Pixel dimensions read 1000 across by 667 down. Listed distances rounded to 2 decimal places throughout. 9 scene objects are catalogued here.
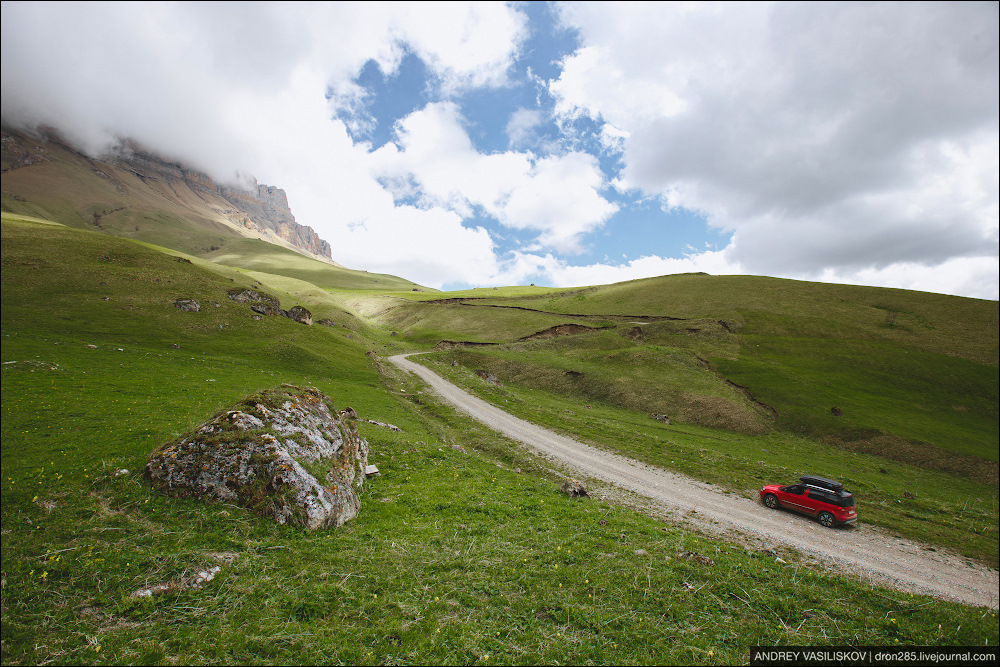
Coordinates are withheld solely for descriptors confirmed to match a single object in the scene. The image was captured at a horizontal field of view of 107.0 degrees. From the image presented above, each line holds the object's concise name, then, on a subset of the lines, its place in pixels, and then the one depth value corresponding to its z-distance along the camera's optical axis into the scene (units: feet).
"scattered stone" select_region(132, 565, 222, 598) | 27.52
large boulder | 39.75
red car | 66.69
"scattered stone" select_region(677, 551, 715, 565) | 38.88
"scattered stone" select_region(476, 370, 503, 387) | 173.88
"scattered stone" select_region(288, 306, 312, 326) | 206.92
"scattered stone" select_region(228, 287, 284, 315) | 190.69
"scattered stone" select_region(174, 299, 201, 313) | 164.25
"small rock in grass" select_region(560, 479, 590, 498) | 63.67
